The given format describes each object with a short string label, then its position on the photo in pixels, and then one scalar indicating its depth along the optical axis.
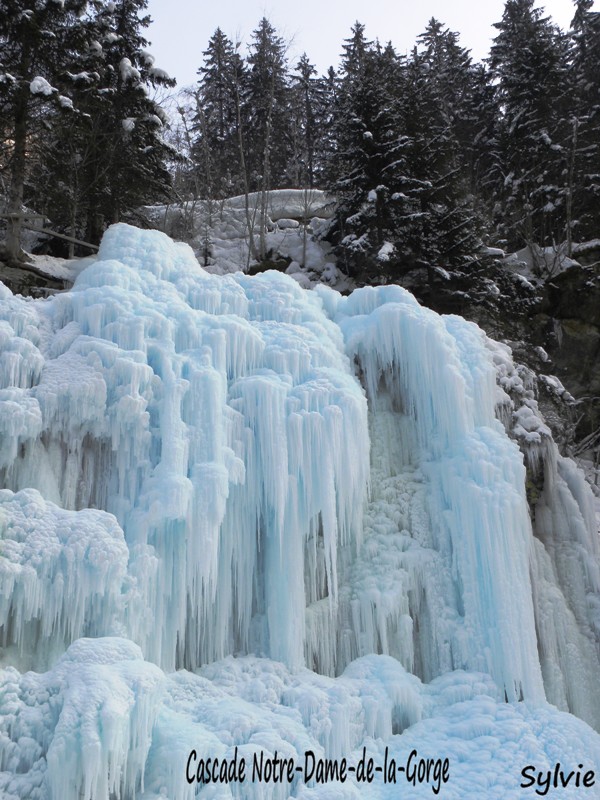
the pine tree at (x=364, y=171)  16.15
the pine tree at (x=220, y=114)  28.33
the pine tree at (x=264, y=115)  28.59
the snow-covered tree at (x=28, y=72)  12.27
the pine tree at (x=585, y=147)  20.00
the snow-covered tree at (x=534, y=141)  20.61
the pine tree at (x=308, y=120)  29.75
